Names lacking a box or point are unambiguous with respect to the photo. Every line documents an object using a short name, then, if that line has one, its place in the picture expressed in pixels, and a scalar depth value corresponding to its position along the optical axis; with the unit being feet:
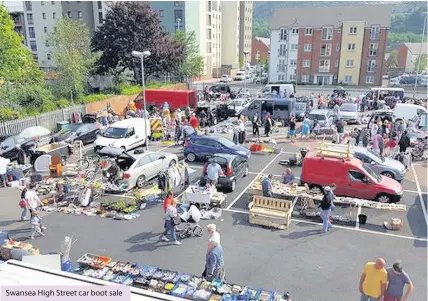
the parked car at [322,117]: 87.34
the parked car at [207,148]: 63.26
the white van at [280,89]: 134.04
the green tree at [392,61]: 323.12
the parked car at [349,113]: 97.84
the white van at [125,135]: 72.00
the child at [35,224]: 40.09
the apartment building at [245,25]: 327.06
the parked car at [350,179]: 47.57
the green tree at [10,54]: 87.09
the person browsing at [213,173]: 49.70
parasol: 71.97
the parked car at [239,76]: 245.12
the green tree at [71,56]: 106.11
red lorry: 110.32
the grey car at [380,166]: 53.83
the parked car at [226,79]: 233.96
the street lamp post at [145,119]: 69.88
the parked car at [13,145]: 67.26
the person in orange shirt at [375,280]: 26.55
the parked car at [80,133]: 75.00
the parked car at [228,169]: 51.60
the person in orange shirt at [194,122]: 83.71
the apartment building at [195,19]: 224.12
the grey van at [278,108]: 95.76
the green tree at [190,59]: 163.94
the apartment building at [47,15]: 216.74
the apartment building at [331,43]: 192.85
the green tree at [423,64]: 286.13
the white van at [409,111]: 90.84
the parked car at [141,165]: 52.95
